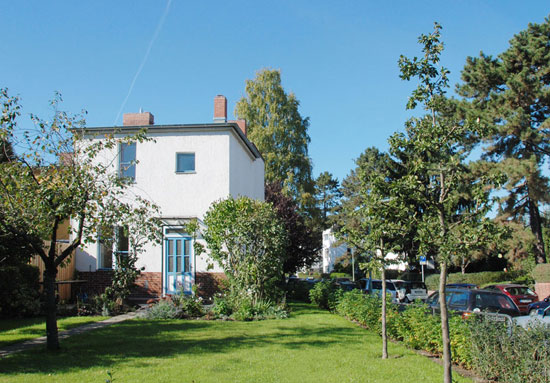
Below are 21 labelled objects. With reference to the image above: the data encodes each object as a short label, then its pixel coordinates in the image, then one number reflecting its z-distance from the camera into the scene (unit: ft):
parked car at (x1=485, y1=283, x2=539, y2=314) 65.46
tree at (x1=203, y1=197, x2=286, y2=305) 49.80
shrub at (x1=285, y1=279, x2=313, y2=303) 80.07
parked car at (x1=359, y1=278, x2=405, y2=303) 76.18
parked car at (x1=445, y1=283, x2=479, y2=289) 72.14
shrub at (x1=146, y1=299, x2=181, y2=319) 46.44
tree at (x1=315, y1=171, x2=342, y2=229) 226.99
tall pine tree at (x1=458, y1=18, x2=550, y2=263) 84.79
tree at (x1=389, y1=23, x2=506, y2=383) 18.43
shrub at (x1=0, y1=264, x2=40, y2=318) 43.06
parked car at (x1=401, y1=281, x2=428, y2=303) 76.28
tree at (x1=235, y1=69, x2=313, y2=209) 122.42
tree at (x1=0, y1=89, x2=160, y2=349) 29.45
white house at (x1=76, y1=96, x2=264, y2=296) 58.95
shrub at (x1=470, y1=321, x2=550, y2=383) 21.75
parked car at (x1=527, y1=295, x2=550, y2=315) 60.69
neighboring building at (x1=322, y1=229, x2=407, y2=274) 234.93
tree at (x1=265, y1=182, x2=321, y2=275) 87.20
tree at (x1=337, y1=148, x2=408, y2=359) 20.07
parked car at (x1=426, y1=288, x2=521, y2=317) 40.91
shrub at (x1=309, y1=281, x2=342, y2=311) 57.05
